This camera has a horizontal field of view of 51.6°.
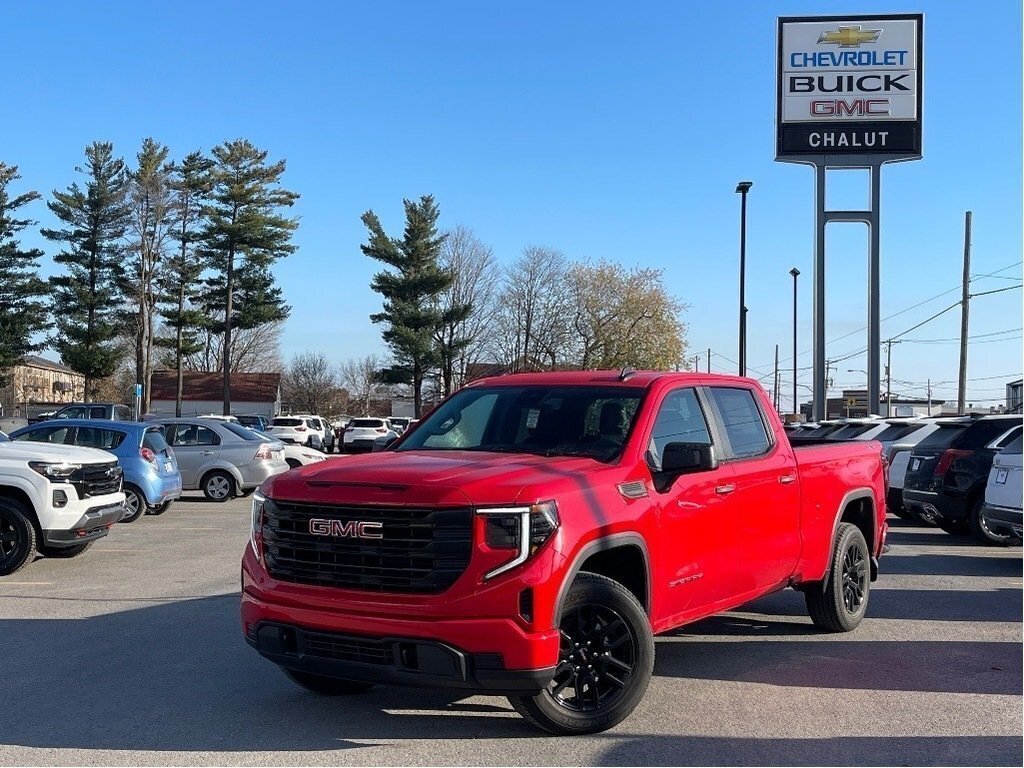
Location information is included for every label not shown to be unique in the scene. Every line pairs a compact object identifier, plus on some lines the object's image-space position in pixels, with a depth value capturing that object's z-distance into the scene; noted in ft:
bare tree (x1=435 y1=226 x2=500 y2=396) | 179.01
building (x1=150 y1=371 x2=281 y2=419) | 265.13
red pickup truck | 16.58
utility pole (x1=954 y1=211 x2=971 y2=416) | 125.80
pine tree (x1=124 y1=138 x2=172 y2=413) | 179.73
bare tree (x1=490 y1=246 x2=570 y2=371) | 169.89
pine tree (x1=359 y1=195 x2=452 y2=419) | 176.24
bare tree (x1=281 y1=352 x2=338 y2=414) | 296.51
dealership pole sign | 98.12
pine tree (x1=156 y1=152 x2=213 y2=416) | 182.09
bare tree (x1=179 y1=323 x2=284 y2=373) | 306.14
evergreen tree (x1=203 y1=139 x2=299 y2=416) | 183.83
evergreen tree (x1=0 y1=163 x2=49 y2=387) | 179.42
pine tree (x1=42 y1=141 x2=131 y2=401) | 180.14
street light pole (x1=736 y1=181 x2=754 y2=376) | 117.70
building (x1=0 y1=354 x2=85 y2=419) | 205.28
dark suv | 45.80
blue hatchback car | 49.26
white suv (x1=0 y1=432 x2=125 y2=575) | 34.63
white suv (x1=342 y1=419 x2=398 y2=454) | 140.77
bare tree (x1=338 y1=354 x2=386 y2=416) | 311.06
